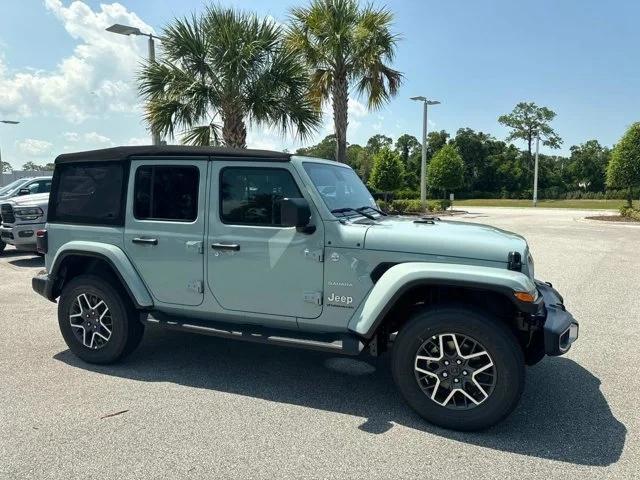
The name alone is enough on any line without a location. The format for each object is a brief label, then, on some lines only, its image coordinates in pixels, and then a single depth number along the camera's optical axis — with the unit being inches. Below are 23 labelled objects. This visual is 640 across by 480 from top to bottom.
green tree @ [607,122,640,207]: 968.9
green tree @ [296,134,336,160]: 2497.0
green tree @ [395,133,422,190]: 2563.0
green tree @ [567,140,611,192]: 2738.7
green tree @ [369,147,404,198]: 1285.7
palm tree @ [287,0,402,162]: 590.6
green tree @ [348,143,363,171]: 2854.1
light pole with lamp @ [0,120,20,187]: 1199.0
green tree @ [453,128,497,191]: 2677.2
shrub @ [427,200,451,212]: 1215.6
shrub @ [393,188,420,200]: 1365.7
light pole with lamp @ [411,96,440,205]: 1083.8
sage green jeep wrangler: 135.2
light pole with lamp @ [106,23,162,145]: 478.6
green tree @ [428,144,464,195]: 1552.7
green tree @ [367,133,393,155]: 3270.2
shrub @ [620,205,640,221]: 940.8
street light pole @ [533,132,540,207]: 1777.8
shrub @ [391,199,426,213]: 1049.9
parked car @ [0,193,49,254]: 408.2
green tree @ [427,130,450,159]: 2785.4
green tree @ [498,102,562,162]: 3019.2
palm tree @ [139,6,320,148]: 460.1
